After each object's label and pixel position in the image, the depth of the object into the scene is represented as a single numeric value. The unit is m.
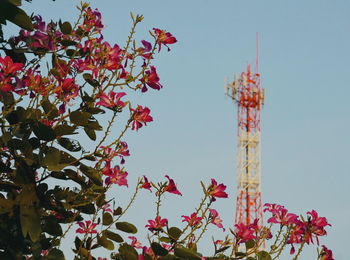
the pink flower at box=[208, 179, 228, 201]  5.79
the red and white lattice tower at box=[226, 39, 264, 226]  46.45
